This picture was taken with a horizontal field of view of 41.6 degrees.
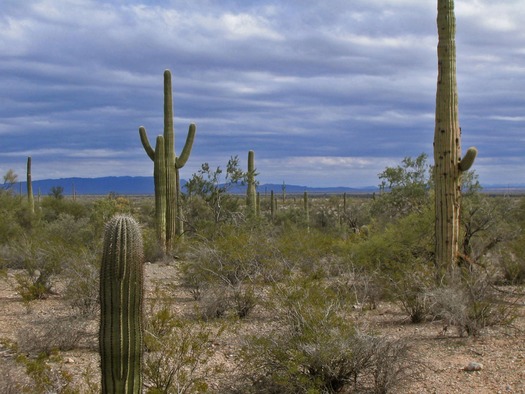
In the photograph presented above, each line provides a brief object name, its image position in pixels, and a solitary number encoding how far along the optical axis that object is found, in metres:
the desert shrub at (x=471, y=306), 10.07
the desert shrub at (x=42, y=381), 6.50
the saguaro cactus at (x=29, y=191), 34.15
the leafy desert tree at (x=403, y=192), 22.41
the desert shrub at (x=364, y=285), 12.37
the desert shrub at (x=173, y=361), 7.11
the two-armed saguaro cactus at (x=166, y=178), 22.19
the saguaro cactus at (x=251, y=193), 25.56
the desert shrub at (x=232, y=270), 11.71
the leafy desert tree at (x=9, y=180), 38.71
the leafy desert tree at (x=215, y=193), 22.27
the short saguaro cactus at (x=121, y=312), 6.20
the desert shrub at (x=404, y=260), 11.61
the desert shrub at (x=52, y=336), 9.15
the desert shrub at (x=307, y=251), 12.27
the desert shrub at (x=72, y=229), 22.95
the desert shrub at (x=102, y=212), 24.55
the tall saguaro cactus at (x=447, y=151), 12.45
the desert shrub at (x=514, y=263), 14.70
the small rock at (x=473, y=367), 8.50
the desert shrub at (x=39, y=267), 13.74
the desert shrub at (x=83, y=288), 11.47
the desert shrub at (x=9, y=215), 22.15
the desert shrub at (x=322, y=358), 7.47
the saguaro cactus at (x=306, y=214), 36.01
